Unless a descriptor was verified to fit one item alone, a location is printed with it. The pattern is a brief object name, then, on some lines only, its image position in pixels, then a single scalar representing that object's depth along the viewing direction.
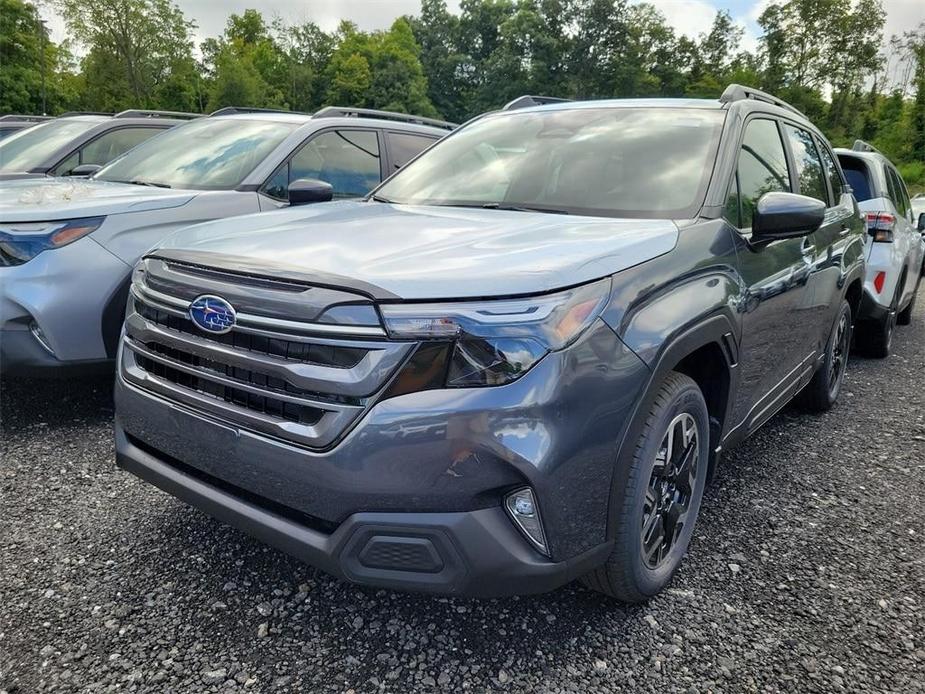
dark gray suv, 1.76
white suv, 5.77
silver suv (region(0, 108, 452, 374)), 3.46
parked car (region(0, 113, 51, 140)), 10.10
